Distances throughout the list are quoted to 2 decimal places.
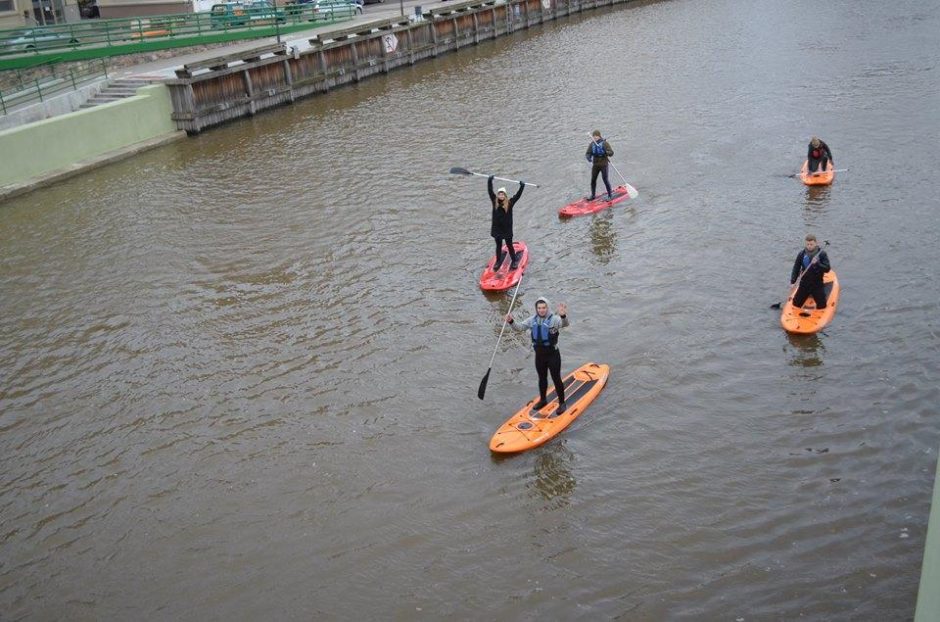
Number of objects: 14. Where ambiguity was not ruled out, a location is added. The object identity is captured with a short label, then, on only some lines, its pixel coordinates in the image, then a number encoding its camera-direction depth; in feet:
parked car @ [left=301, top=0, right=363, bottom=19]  155.80
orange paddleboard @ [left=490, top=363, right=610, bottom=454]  38.34
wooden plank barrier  103.71
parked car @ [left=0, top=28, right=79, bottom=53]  102.27
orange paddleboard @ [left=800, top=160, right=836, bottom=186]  70.38
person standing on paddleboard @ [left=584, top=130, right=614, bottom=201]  66.28
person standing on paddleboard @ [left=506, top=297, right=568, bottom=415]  37.81
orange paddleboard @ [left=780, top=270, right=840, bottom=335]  46.70
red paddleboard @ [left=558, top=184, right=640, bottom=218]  67.46
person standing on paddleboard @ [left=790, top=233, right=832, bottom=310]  46.85
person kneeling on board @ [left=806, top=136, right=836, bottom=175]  69.94
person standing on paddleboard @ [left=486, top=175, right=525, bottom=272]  53.88
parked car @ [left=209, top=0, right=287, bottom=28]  135.13
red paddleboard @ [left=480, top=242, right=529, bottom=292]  54.49
